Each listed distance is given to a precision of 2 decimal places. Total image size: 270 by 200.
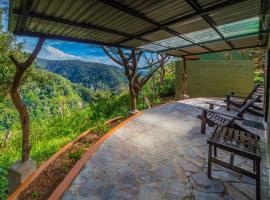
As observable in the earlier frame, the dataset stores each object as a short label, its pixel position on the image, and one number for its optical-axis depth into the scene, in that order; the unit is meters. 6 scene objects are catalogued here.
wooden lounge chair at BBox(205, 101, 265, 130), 4.63
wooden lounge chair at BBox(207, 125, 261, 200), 2.30
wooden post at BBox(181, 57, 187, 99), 9.17
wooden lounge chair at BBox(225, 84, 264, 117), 5.25
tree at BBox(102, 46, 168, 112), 6.20
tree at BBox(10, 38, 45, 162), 3.04
